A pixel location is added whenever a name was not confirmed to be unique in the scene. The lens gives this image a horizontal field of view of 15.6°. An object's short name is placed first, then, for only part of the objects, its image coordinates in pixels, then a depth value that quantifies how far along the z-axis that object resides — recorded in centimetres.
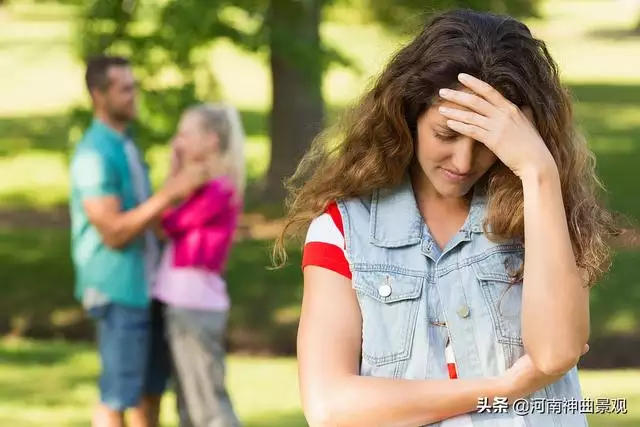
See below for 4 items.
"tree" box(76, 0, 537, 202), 1705
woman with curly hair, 426
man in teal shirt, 1079
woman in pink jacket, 1093
